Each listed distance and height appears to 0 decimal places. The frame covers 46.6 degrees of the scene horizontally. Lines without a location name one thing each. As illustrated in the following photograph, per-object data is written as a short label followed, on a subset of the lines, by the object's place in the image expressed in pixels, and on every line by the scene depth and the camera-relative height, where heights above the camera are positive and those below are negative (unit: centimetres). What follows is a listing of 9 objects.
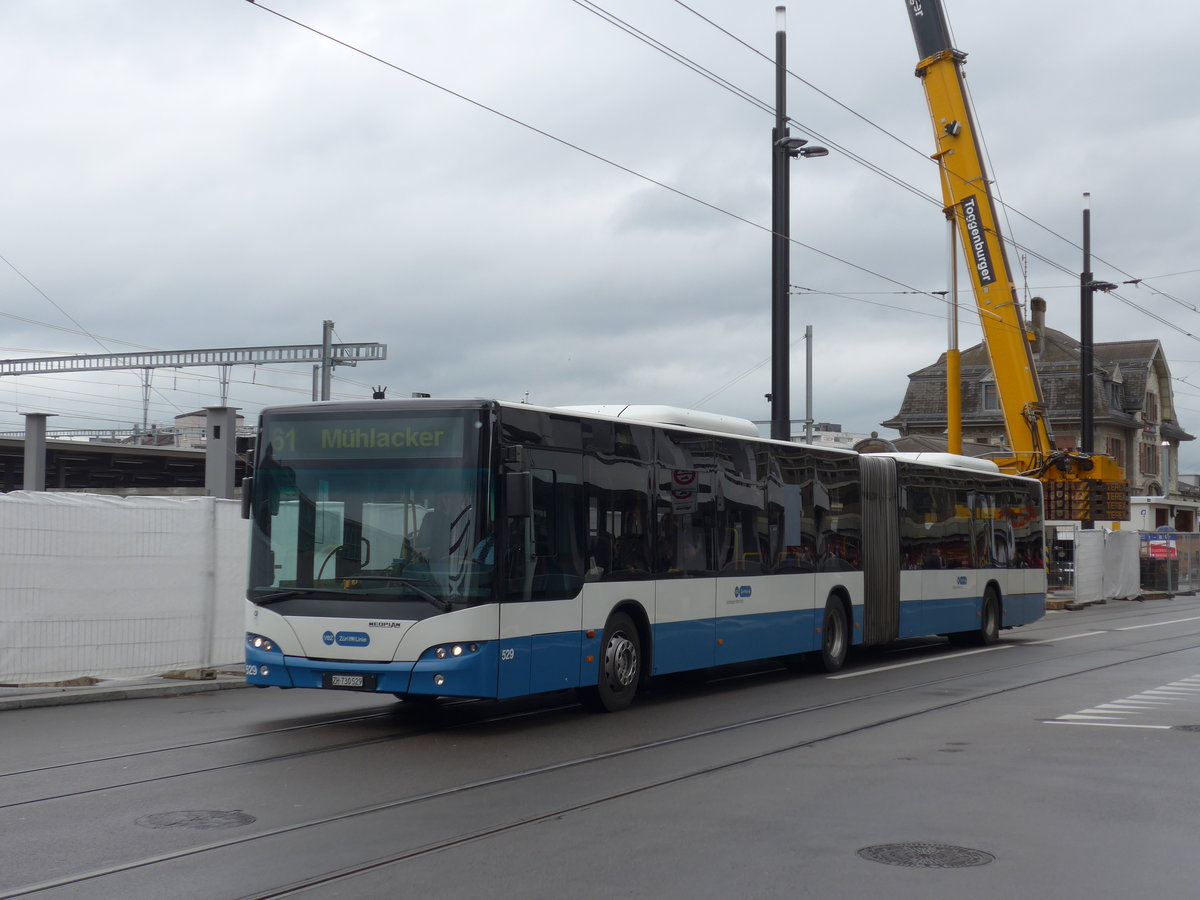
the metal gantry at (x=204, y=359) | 5659 +891
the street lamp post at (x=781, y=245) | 2002 +462
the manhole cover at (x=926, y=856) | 684 -150
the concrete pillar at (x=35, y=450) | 2475 +175
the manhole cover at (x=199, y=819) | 770 -151
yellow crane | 2833 +598
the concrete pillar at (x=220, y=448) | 1859 +138
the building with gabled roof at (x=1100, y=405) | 6988 +805
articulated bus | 1138 +5
